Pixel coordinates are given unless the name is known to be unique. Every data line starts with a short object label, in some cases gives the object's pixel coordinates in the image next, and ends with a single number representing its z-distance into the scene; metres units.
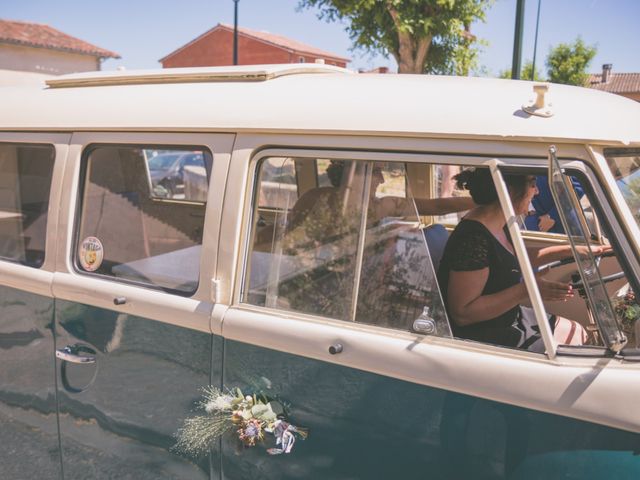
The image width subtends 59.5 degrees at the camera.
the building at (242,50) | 39.84
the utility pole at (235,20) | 19.32
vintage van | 1.73
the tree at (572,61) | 33.94
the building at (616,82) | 44.22
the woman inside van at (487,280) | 2.17
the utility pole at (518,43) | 7.38
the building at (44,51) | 29.36
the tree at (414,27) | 11.59
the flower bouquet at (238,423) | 2.01
